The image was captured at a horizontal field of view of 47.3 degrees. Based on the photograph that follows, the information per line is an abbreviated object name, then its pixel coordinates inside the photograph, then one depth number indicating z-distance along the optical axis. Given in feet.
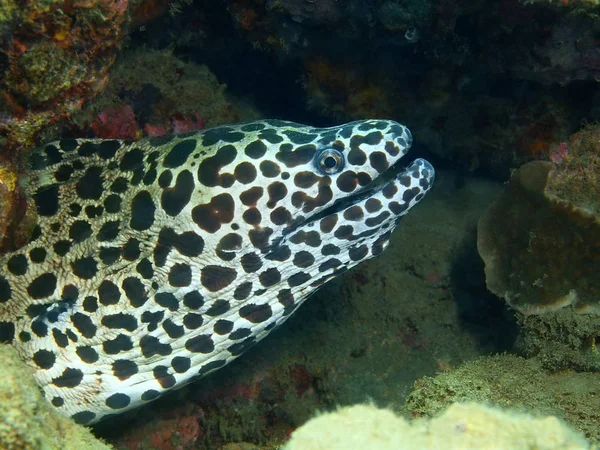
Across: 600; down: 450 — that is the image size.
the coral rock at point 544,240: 1.34
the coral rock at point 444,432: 0.80
